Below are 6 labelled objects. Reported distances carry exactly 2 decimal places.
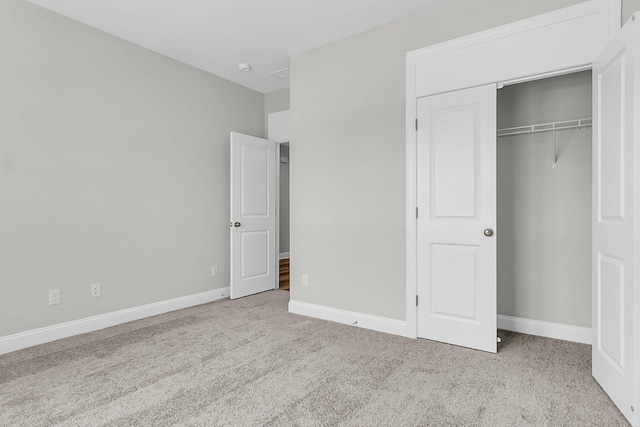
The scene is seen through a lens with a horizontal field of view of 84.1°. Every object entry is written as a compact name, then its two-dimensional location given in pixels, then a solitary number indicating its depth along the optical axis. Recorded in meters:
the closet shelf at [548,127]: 2.83
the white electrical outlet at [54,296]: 3.03
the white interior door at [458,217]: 2.69
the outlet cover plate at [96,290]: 3.30
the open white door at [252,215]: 4.41
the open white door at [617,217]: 1.74
